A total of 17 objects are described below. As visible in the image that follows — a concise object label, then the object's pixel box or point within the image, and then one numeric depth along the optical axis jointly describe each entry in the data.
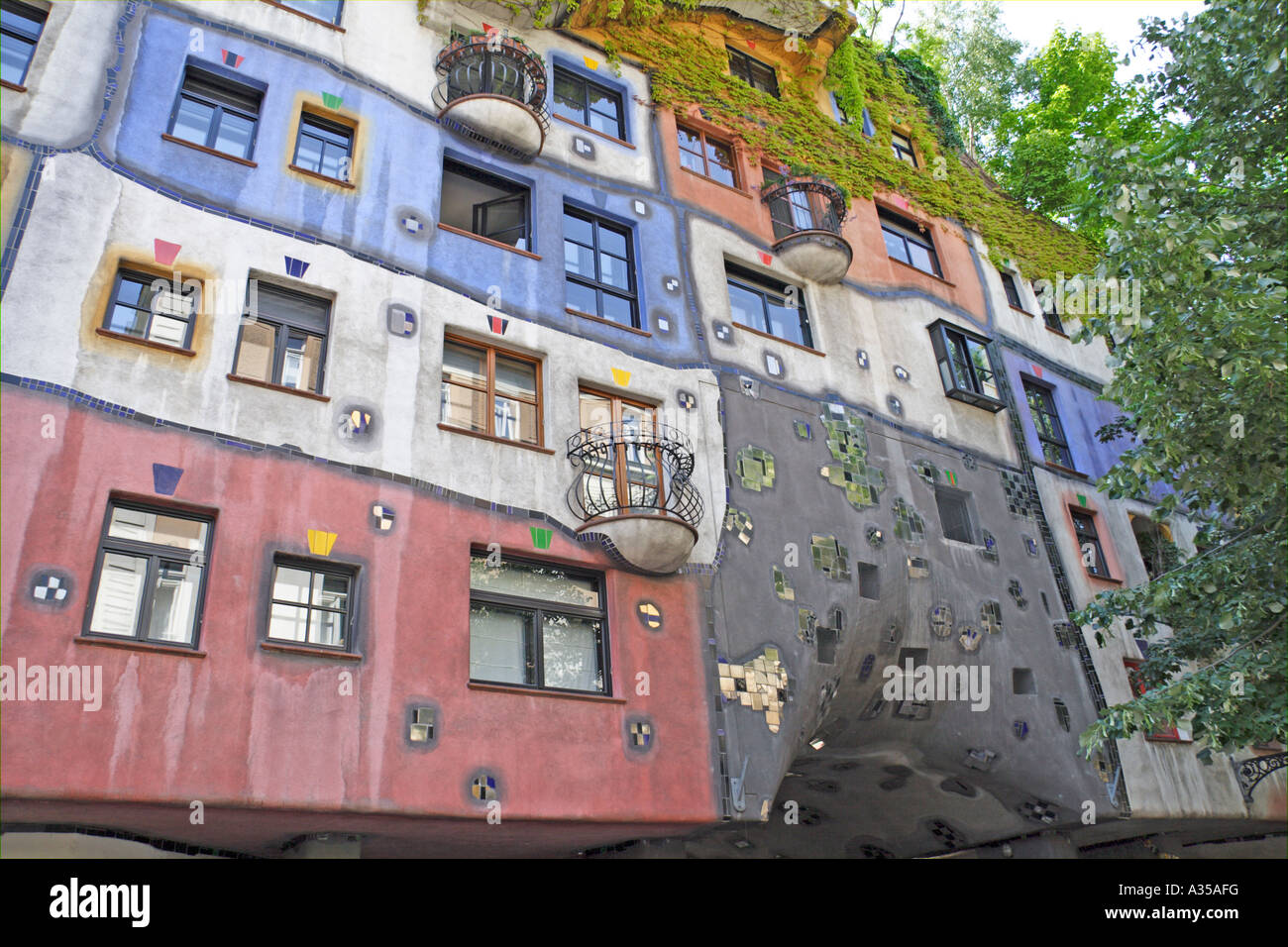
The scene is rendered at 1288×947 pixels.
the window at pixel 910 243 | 17.42
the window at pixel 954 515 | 14.19
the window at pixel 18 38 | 9.67
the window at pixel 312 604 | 8.41
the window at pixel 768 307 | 14.06
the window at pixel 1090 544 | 15.84
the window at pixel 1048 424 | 16.83
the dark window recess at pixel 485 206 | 12.19
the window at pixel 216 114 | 10.56
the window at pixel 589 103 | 14.21
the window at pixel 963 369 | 15.50
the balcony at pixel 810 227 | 14.73
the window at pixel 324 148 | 11.12
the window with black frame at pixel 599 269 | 12.32
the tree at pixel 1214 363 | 10.64
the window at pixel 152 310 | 8.93
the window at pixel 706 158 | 15.14
